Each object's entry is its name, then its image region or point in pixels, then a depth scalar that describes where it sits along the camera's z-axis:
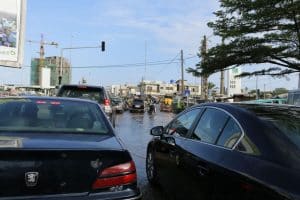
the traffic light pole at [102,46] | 54.28
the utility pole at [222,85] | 55.43
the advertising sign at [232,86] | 70.47
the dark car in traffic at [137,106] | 53.97
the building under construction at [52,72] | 110.94
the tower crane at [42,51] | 84.28
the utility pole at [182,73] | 71.12
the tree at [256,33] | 24.39
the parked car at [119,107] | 46.77
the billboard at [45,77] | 93.68
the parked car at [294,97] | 15.79
